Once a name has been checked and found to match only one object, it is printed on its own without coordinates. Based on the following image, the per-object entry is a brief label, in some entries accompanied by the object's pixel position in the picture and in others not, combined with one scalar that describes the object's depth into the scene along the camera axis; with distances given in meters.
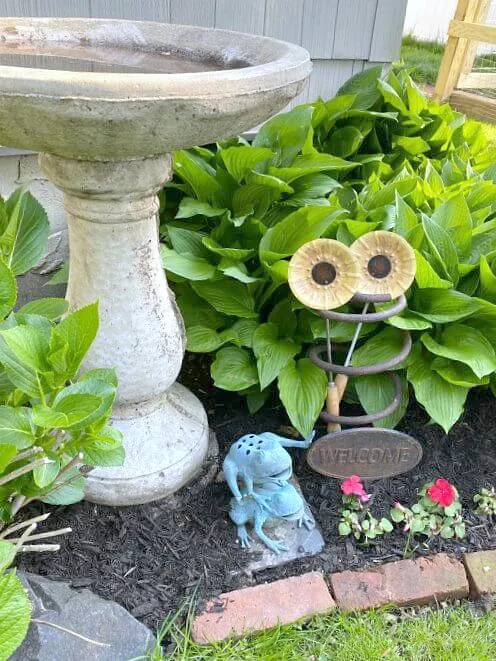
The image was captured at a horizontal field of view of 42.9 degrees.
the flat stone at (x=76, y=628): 1.35
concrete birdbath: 1.09
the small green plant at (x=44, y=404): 1.20
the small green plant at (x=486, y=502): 1.92
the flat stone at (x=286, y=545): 1.73
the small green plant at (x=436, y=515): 1.84
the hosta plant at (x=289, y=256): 1.97
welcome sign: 1.86
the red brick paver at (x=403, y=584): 1.66
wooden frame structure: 5.68
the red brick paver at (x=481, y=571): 1.72
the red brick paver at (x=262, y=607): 1.55
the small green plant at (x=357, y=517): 1.82
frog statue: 1.70
